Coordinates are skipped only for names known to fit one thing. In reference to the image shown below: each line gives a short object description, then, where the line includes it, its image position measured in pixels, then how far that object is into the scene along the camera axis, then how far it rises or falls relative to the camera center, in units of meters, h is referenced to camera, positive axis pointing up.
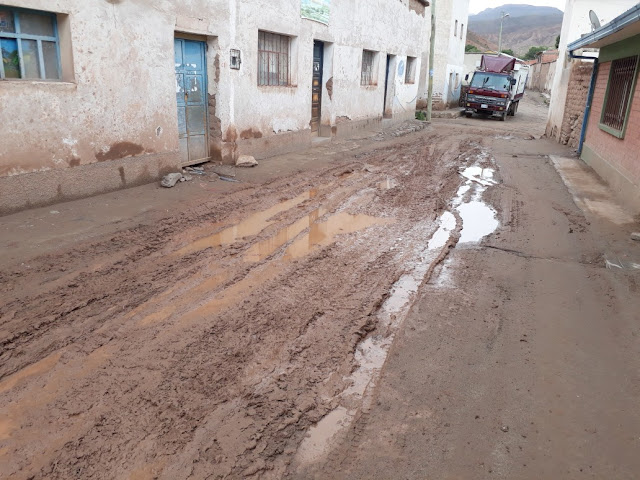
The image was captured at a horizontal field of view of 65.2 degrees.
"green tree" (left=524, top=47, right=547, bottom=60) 67.65 +5.51
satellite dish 12.90 +1.92
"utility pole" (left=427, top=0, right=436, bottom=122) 21.48 +1.00
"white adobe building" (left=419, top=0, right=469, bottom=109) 30.45 +2.42
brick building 8.86 -0.24
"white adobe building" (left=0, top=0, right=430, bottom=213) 6.32 -0.02
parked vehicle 26.09 +0.34
